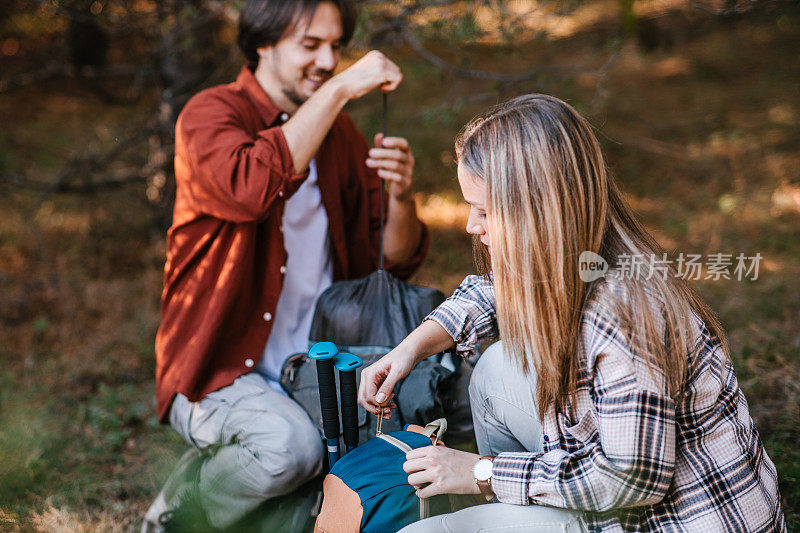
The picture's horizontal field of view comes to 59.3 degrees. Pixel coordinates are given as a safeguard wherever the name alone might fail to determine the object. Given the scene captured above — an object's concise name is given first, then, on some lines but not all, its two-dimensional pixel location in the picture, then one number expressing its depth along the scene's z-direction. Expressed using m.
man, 2.14
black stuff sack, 2.20
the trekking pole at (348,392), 1.80
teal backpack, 1.63
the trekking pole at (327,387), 1.76
